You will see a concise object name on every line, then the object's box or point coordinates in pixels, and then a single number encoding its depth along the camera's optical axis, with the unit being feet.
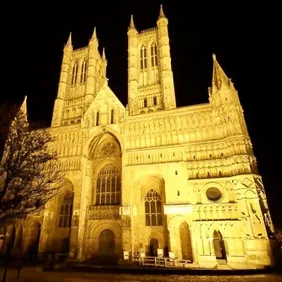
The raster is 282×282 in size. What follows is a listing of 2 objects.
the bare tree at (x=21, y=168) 39.24
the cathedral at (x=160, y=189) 58.23
